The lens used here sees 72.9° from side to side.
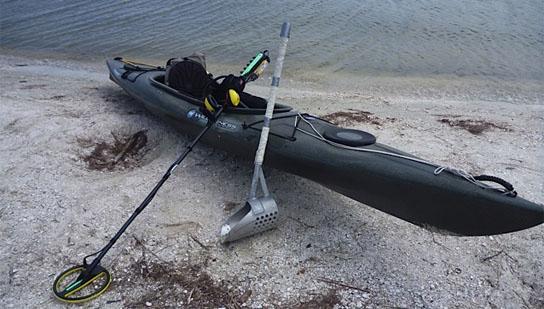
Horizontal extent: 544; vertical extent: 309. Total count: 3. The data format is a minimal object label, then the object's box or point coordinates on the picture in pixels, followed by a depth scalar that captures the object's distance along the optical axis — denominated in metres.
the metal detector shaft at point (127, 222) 2.65
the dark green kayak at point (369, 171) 2.50
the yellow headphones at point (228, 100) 3.79
